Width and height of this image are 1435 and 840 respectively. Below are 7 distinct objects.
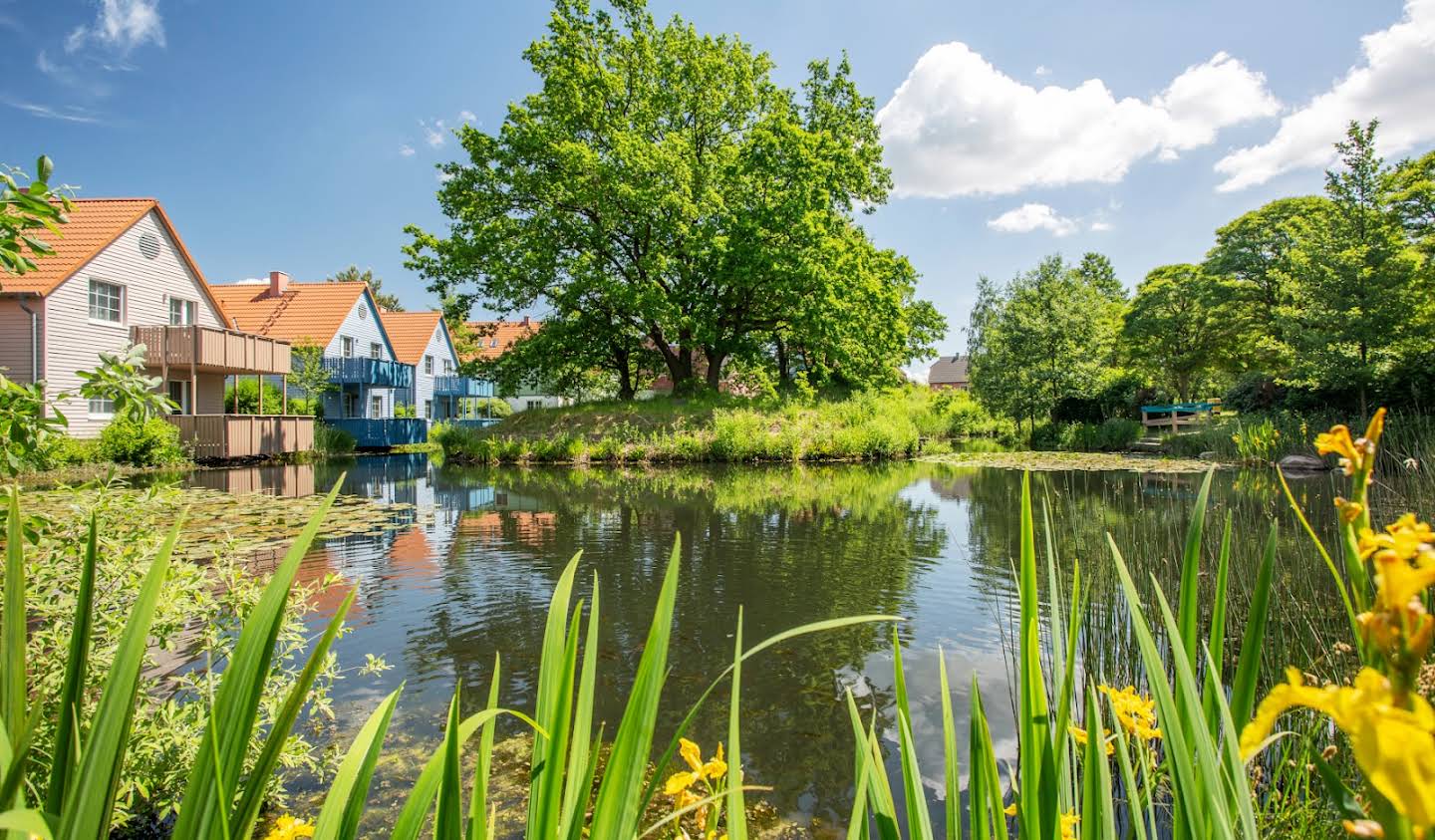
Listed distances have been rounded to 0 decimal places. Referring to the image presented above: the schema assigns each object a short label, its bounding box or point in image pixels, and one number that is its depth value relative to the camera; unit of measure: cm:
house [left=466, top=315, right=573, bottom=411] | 5272
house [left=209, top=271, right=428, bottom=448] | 2892
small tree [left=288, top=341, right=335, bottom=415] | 2539
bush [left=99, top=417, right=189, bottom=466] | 1577
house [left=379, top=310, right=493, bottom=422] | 3838
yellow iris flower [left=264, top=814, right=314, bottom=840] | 132
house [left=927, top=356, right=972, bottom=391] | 7750
